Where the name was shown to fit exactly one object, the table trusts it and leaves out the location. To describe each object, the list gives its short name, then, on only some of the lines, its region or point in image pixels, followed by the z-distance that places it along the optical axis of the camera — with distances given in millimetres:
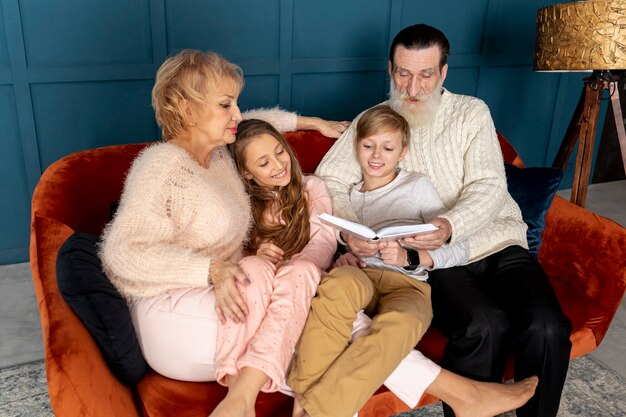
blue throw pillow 2164
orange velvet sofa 1233
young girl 1406
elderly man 1678
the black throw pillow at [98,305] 1323
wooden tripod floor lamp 2377
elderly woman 1428
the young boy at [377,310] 1411
